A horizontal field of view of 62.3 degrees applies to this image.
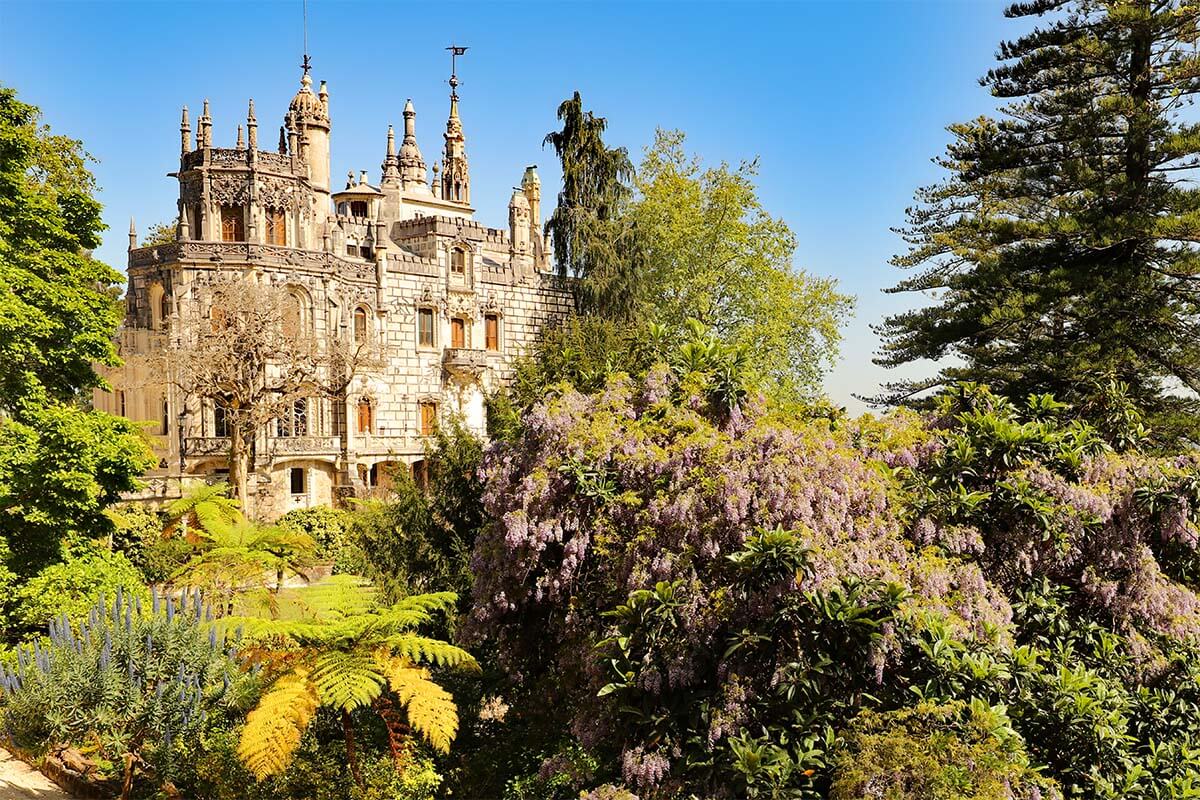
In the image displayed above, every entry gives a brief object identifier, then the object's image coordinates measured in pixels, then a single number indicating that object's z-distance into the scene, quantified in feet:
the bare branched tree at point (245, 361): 99.30
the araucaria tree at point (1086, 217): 71.10
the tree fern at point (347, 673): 32.24
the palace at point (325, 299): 112.47
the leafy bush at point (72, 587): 51.08
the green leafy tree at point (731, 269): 123.13
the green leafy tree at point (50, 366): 53.36
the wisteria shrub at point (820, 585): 25.77
